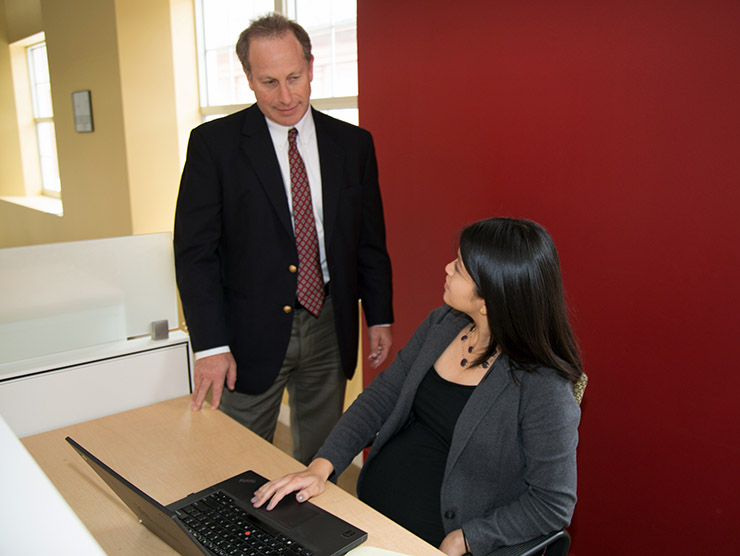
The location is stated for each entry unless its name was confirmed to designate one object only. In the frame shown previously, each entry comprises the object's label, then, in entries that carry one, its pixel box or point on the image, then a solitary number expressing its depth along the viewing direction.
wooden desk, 1.17
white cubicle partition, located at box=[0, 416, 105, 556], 0.45
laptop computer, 1.03
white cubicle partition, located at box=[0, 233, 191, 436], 1.63
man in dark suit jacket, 1.79
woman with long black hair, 1.32
